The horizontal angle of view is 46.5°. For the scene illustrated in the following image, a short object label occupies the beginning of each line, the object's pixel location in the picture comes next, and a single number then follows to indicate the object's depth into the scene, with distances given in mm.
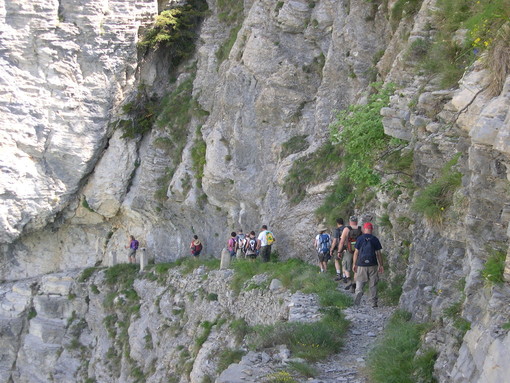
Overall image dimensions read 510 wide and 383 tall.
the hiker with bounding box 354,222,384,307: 10602
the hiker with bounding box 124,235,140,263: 25844
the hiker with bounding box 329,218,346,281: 13250
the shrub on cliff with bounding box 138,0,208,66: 25891
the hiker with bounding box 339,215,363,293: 12281
